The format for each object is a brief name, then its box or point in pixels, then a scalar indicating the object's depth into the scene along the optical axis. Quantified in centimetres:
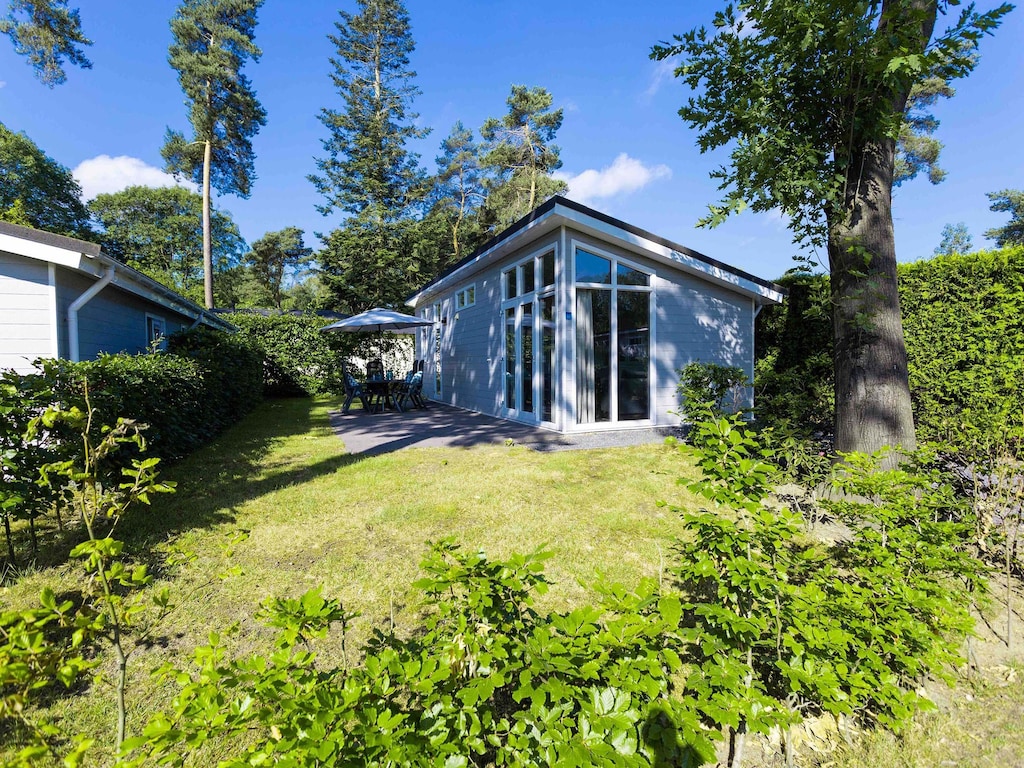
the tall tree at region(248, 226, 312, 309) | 4000
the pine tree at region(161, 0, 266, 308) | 1905
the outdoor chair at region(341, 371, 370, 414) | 1095
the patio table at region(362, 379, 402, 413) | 1087
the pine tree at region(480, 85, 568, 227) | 2286
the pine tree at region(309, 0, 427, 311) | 2416
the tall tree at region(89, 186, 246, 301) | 3347
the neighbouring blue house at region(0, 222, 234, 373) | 595
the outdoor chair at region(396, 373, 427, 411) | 1138
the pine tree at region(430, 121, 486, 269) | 2720
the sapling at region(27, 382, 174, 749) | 118
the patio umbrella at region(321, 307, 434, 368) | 1132
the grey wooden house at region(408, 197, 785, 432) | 781
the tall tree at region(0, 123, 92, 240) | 2542
